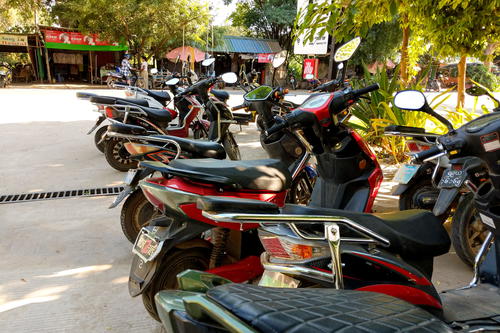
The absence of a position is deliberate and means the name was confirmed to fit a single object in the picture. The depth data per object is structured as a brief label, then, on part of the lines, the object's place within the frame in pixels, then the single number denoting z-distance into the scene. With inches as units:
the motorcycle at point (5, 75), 781.9
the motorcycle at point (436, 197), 106.3
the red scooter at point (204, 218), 80.4
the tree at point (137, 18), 769.6
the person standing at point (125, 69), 729.3
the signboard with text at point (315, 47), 255.6
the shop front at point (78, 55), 880.9
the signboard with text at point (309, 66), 302.2
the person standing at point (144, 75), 781.9
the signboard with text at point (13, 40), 844.6
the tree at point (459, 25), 146.8
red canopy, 966.0
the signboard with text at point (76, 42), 875.4
